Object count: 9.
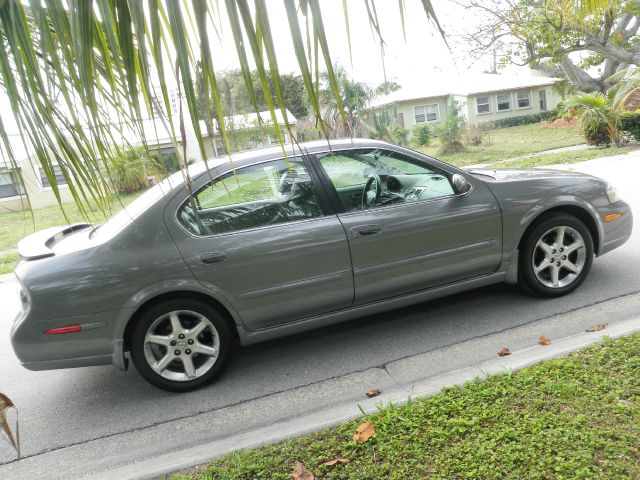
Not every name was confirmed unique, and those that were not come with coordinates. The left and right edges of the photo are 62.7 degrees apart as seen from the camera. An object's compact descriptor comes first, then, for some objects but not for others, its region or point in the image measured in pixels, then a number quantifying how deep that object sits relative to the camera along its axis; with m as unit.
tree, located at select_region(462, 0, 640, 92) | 9.95
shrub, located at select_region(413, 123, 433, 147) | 28.01
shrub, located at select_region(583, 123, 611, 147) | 16.52
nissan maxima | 3.57
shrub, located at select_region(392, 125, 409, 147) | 24.30
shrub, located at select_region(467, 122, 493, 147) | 23.51
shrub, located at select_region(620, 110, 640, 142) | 16.25
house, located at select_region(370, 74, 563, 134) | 36.53
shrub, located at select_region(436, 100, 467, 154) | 21.31
